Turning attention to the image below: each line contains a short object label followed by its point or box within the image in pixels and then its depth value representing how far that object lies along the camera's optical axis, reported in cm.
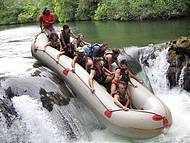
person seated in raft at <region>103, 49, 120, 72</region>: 1300
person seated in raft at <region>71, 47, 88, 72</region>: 1345
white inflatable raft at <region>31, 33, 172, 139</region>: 1041
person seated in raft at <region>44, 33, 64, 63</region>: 1551
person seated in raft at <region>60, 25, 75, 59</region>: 1471
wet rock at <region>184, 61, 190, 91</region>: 1499
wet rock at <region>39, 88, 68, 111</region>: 1170
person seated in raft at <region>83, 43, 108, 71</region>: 1358
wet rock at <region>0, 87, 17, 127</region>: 1084
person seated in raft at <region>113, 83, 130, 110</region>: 1147
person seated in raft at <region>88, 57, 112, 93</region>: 1211
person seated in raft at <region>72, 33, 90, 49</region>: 1558
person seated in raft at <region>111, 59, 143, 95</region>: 1187
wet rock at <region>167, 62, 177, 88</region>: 1568
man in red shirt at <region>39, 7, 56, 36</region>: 1703
